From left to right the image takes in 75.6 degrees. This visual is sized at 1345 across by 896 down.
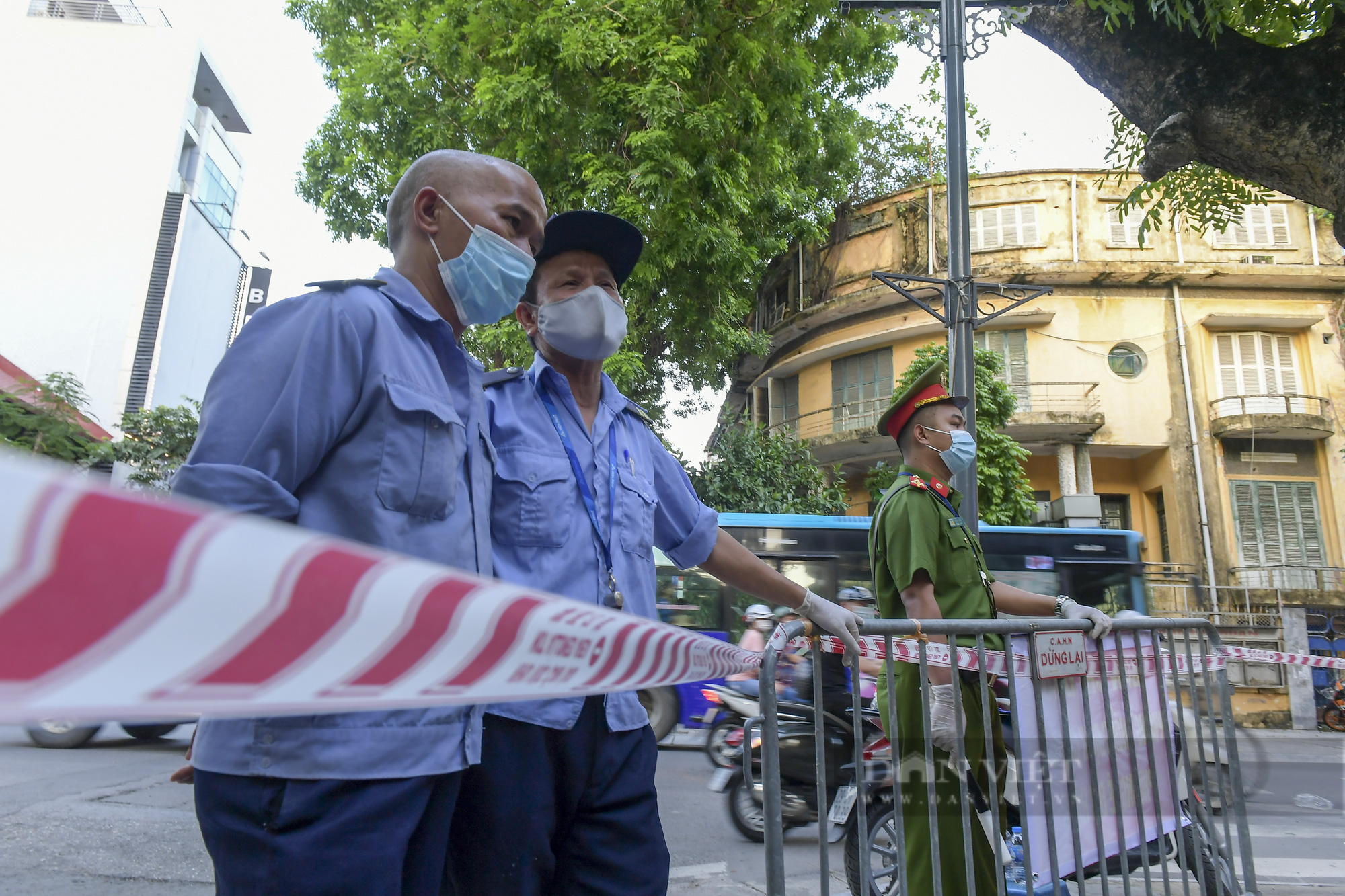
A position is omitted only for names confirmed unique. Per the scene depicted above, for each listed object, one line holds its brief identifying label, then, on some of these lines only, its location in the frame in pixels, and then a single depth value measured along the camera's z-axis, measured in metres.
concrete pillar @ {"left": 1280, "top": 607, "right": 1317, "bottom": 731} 15.46
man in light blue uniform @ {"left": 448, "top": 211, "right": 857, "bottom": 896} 1.61
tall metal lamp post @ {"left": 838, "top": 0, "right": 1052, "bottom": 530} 8.04
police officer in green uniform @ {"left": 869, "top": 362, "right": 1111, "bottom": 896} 2.60
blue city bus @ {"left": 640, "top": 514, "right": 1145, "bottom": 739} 10.34
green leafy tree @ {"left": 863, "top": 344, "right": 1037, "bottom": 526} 16.25
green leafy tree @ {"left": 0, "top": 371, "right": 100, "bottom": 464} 13.17
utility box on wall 14.58
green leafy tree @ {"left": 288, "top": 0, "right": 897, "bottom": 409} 9.84
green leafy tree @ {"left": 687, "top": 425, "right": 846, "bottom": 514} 15.82
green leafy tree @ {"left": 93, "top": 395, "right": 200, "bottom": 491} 17.48
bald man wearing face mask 1.23
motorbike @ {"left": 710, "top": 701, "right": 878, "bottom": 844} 4.86
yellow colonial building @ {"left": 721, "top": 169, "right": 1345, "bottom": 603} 19.06
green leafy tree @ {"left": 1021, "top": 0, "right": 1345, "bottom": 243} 4.41
